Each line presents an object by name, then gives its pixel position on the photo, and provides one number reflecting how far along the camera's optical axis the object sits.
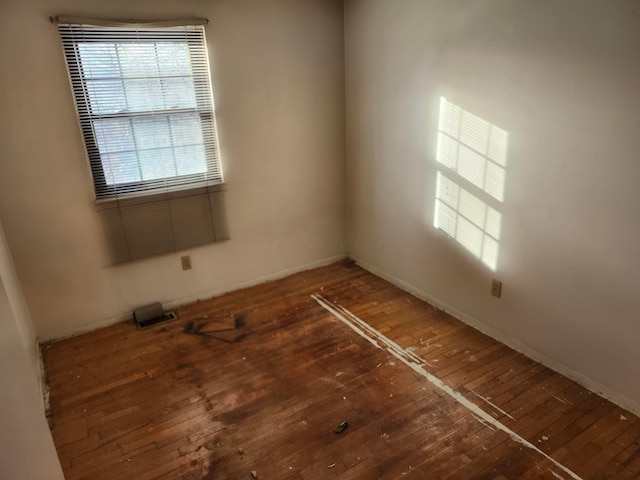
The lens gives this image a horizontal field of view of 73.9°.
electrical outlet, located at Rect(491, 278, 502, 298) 2.67
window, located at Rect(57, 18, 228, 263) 2.71
